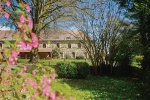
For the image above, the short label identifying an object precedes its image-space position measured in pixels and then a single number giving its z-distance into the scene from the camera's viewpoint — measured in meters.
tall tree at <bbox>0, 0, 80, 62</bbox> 30.11
